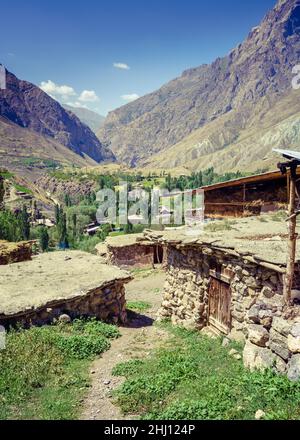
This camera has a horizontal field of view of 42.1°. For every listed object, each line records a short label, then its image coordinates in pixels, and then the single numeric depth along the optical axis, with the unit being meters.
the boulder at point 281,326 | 8.05
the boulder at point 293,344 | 7.48
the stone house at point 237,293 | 8.27
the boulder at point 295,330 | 7.65
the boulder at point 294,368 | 7.07
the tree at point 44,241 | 63.25
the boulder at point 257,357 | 8.03
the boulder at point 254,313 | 9.34
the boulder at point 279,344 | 7.79
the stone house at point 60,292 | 11.73
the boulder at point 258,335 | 8.71
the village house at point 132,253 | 33.56
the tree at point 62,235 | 66.49
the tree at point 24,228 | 65.56
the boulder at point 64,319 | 12.00
